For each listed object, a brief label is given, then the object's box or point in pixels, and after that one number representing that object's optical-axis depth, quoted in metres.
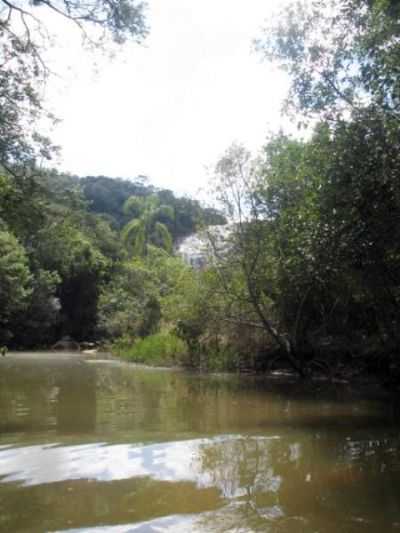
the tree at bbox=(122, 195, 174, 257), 41.62
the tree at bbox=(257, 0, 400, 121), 7.44
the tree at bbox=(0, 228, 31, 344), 20.81
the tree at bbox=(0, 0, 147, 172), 8.77
